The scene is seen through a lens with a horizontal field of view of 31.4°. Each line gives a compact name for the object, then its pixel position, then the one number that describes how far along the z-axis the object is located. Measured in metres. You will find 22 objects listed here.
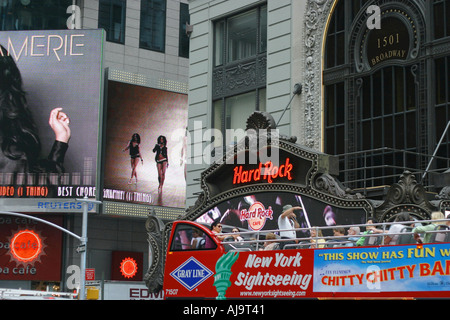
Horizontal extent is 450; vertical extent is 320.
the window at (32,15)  57.84
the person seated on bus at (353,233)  18.54
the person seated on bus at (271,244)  19.86
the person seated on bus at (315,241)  17.85
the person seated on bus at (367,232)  17.81
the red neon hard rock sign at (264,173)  27.69
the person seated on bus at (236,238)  21.53
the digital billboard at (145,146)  55.50
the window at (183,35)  62.78
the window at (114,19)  60.25
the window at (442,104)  26.36
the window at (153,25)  61.59
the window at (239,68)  34.53
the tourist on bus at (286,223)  22.55
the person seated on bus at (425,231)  16.19
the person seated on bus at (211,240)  20.38
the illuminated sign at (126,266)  57.22
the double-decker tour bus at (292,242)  16.34
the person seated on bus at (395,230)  17.09
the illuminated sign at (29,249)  54.88
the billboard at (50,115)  53.31
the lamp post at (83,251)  41.97
